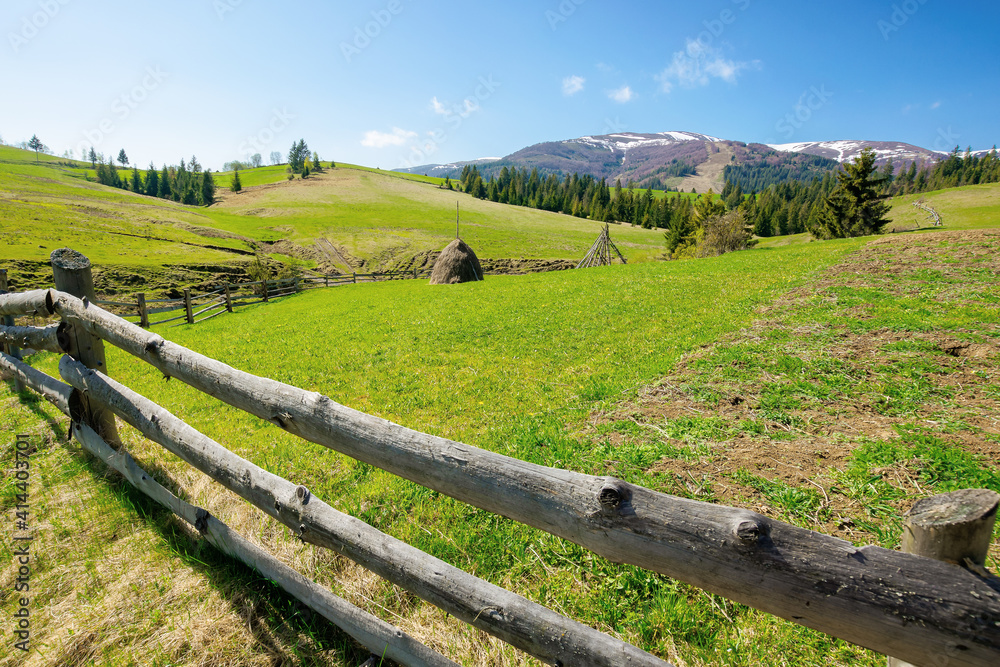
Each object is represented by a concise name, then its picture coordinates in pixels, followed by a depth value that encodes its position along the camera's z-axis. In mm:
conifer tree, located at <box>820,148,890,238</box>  41031
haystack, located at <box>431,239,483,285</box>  27484
